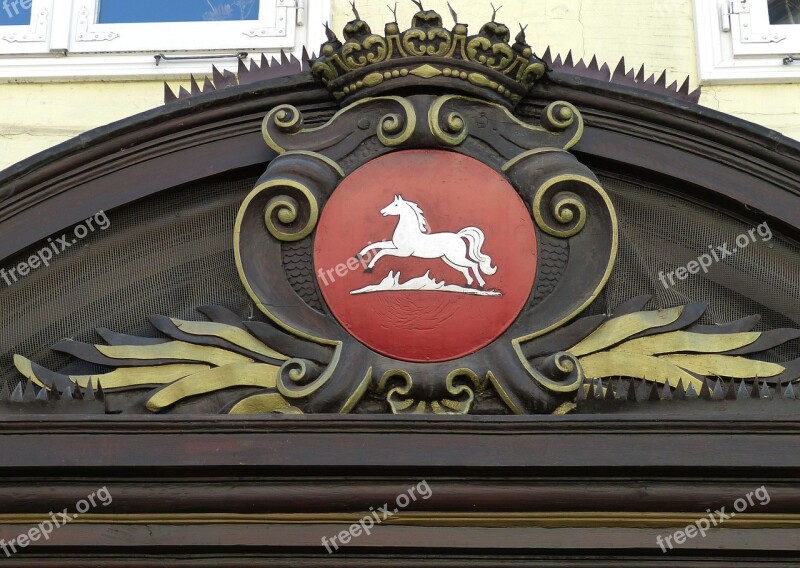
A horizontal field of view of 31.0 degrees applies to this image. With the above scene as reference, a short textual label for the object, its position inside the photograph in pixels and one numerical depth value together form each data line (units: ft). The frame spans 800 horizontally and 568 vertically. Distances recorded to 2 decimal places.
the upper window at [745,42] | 17.06
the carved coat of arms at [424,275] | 13.73
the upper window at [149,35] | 17.47
